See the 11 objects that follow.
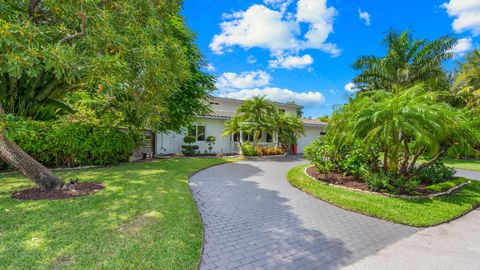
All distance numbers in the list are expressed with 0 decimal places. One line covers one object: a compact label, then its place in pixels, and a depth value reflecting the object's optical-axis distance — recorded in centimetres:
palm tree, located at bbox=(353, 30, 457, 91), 1747
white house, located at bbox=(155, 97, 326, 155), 1866
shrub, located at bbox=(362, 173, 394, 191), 768
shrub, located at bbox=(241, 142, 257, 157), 1756
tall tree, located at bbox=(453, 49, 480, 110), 1989
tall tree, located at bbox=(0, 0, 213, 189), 443
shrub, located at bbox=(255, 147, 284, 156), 1818
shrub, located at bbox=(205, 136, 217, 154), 2005
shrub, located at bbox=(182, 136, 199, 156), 1830
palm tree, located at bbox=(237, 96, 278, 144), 1753
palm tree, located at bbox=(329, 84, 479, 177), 659
